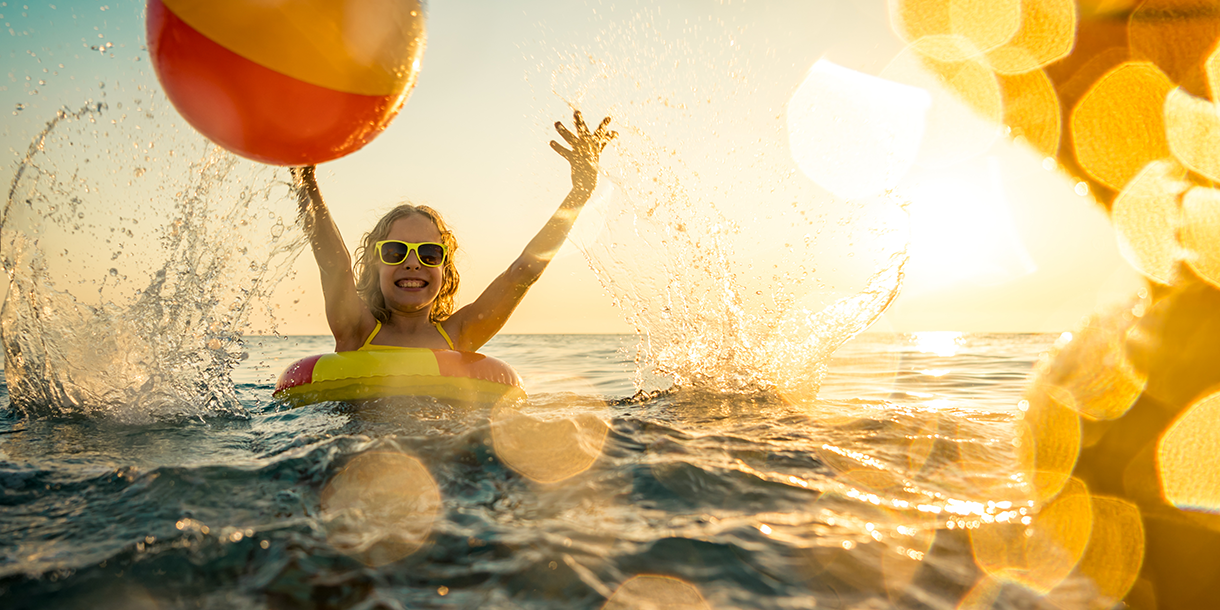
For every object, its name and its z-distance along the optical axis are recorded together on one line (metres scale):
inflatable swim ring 4.42
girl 4.80
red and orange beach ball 2.94
